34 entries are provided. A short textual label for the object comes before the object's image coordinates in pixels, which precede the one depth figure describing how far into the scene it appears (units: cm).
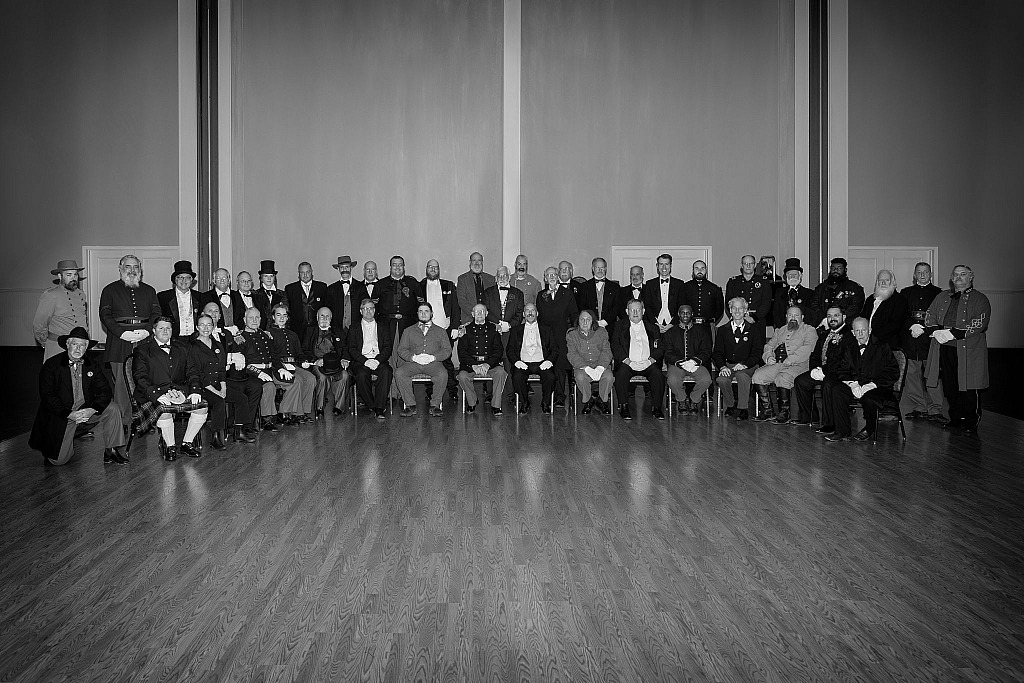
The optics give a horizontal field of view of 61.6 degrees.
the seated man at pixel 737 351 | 836
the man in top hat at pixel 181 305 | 811
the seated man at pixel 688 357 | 850
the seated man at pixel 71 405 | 576
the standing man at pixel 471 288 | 973
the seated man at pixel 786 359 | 806
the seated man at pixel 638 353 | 847
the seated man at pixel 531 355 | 860
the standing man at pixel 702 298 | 962
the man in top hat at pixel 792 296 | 943
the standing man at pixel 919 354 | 797
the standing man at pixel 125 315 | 750
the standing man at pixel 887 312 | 851
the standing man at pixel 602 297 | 974
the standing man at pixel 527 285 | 1005
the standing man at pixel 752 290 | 948
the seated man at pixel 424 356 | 861
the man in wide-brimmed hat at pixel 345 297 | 960
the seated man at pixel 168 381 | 616
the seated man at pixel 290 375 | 781
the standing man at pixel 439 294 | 1001
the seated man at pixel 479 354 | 871
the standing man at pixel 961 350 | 735
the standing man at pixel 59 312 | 754
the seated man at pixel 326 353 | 851
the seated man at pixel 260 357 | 752
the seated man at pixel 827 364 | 720
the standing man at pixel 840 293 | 905
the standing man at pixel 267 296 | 891
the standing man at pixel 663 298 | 963
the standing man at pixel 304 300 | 966
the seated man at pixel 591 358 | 854
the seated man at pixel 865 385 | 688
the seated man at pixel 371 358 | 852
